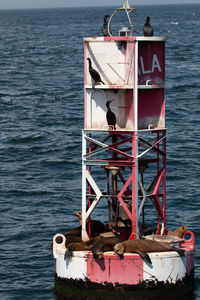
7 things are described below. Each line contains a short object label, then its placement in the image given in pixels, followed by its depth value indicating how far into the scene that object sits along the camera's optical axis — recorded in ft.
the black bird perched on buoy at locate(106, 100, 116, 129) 91.76
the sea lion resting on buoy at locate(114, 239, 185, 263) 86.53
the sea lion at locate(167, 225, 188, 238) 97.86
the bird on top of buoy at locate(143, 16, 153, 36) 92.89
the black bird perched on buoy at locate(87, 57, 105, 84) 91.35
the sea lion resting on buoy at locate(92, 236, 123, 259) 86.98
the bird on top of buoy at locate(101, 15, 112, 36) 94.48
